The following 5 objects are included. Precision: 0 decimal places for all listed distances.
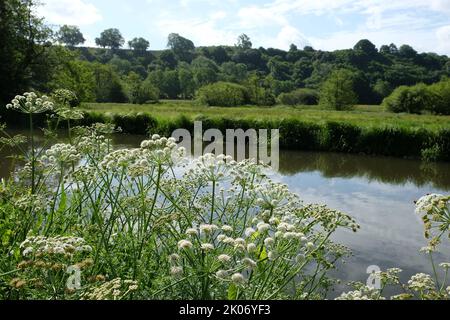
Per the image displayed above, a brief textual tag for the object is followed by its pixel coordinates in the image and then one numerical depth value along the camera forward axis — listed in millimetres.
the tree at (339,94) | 63250
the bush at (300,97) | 90125
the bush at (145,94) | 74562
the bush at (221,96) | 66688
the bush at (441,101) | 61469
